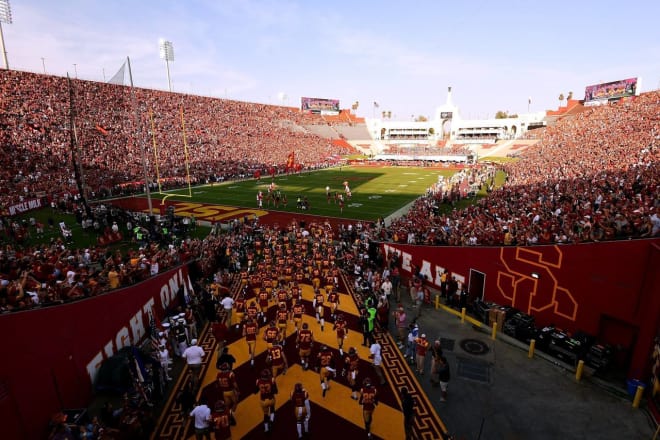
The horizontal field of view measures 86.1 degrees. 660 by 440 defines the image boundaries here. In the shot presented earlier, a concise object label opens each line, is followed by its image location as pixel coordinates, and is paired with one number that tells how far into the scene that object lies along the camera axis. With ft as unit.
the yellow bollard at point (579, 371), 31.14
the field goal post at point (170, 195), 126.88
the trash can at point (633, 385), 28.70
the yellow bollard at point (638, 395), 27.63
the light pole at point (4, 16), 163.32
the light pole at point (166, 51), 258.57
